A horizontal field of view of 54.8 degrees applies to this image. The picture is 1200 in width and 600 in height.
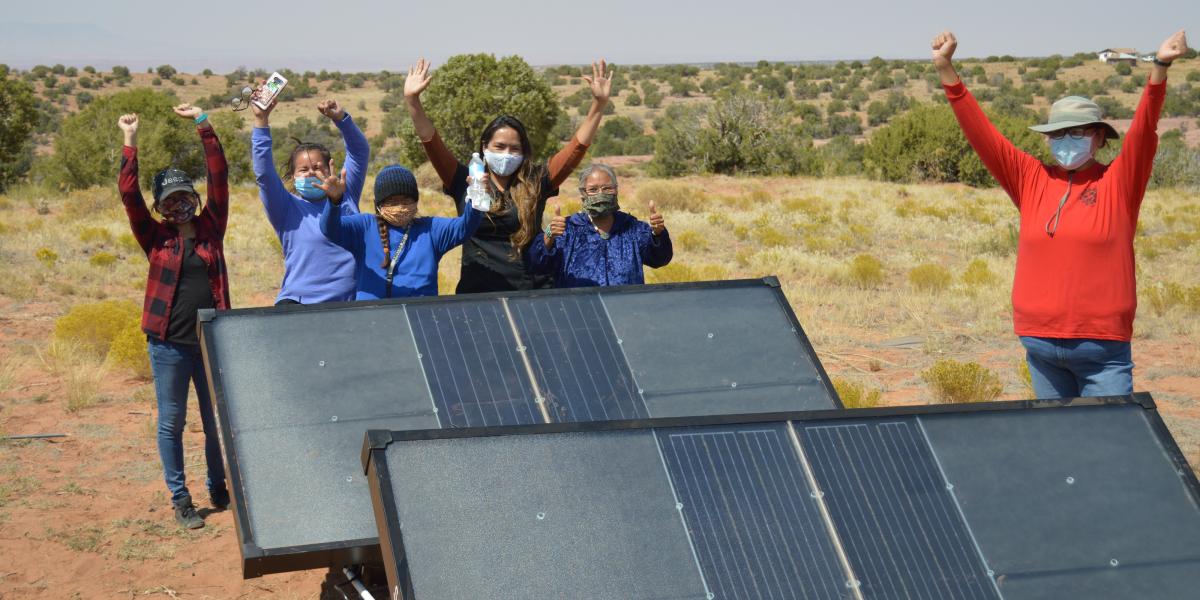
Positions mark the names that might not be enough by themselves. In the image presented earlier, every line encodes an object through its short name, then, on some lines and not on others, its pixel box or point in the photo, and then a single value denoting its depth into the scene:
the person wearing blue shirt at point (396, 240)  6.54
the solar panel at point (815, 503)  3.61
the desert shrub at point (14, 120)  39.47
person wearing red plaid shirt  6.94
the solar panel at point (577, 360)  5.40
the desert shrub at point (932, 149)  39.06
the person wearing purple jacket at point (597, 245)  6.96
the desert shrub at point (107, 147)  35.97
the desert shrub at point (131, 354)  11.92
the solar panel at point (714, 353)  5.62
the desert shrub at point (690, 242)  22.92
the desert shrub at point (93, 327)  12.82
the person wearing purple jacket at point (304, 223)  6.90
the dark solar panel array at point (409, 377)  4.76
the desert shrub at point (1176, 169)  36.97
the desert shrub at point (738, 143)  41.47
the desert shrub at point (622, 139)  59.31
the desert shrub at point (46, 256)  18.39
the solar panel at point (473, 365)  5.25
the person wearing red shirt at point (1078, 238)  5.68
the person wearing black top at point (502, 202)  6.96
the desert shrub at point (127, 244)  20.48
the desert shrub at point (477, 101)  41.78
